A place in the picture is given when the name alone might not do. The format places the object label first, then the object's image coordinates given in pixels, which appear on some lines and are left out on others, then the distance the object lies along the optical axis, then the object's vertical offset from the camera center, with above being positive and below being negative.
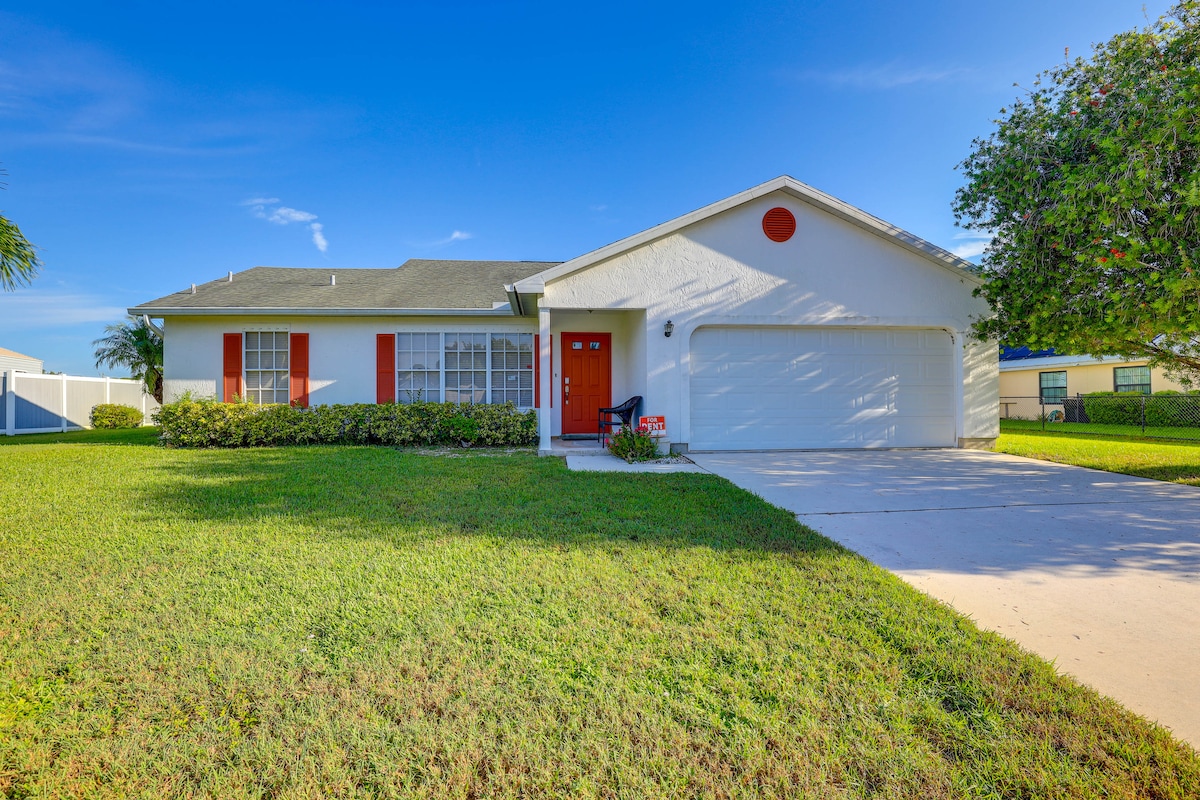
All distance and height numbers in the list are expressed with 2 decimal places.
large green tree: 5.96 +2.66
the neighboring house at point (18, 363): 24.92 +2.52
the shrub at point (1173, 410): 14.47 -0.22
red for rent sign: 8.72 -0.30
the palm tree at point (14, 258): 6.35 +2.00
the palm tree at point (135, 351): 17.83 +2.26
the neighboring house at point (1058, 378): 16.72 +0.92
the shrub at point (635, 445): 8.32 -0.64
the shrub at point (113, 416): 16.50 -0.17
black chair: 9.37 -0.09
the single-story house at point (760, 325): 8.95 +1.55
